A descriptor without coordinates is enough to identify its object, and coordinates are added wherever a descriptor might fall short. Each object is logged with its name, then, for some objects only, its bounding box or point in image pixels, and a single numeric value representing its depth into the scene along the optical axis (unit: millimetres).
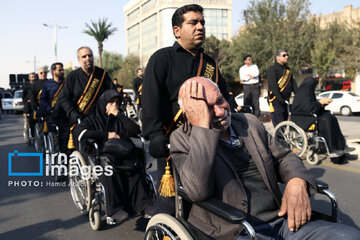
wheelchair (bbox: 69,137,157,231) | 4062
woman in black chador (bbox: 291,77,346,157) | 6398
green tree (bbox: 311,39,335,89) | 27219
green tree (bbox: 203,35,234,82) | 39000
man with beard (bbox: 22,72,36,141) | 9617
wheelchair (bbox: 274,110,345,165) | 6516
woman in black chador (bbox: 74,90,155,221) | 4035
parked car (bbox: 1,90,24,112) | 25484
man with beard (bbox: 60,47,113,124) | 5469
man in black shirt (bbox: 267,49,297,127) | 7191
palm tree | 43562
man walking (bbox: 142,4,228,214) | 3014
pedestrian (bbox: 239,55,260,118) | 9555
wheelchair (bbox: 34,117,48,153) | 7220
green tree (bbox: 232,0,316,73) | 27547
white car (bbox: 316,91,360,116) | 18844
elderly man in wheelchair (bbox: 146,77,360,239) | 2199
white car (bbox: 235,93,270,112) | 21984
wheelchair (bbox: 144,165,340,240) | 2029
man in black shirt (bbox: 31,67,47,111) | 8547
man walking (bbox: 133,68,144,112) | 12875
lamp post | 41256
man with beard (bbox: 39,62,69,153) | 7184
